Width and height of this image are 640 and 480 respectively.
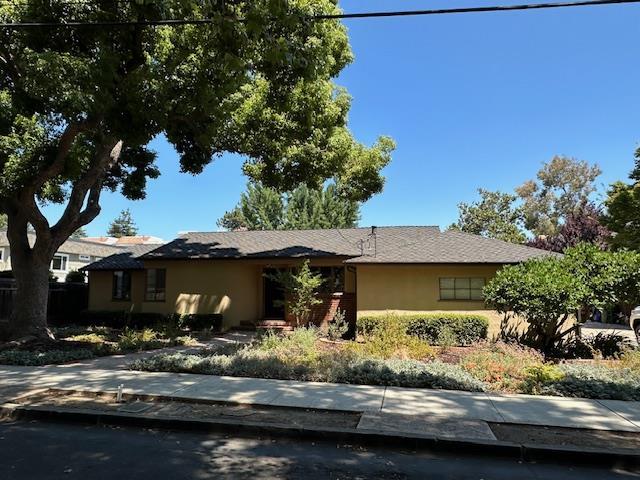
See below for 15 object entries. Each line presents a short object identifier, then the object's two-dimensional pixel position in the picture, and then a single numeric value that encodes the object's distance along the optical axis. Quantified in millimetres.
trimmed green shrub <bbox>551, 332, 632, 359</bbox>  12117
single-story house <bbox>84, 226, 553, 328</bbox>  16531
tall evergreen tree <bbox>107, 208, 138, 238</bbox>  103438
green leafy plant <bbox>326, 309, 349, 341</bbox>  15691
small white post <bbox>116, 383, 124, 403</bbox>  7529
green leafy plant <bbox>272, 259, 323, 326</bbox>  16938
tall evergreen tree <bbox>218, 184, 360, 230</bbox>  40688
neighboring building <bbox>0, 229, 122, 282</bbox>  39562
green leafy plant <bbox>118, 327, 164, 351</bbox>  13258
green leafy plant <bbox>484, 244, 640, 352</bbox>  11297
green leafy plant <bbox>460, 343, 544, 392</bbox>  8758
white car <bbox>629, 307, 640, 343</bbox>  17039
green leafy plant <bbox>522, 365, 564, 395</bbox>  8281
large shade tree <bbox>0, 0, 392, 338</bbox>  9211
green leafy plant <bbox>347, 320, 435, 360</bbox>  11289
